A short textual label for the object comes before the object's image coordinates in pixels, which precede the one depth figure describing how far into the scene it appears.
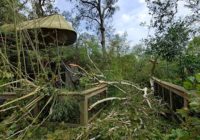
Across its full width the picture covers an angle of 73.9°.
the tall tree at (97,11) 8.46
